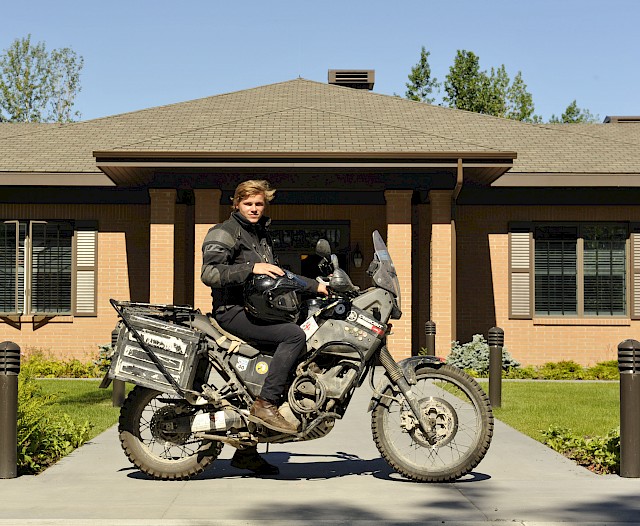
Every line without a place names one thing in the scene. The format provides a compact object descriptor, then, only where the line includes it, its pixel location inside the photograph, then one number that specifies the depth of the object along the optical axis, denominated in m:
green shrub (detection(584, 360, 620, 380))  19.47
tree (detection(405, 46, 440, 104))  53.78
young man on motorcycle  7.53
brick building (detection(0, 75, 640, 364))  20.08
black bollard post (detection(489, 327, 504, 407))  13.05
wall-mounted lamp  21.81
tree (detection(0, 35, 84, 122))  56.38
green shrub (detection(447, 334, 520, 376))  19.34
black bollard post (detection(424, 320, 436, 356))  18.27
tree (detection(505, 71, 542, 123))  55.94
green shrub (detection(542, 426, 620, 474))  8.55
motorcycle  7.69
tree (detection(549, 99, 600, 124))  65.25
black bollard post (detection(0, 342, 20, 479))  7.96
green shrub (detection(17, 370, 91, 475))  8.61
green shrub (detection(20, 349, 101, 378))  19.16
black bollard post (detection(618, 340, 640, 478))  8.11
